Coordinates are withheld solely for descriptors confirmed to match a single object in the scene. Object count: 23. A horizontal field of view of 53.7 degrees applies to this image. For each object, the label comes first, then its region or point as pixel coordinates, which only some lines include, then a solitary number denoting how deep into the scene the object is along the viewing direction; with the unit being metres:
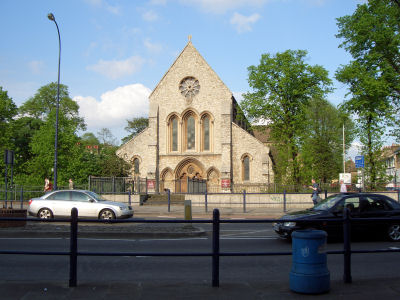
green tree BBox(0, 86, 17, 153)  42.25
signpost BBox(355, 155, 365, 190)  24.23
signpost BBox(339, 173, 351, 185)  27.89
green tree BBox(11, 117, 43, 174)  49.67
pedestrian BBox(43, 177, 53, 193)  25.59
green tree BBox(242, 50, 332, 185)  36.47
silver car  17.23
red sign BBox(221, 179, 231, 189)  37.53
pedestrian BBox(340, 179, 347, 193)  23.19
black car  11.27
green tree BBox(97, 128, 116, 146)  71.50
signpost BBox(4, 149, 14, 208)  18.59
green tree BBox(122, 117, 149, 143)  72.16
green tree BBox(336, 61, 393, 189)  29.28
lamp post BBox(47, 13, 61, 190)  23.36
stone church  39.12
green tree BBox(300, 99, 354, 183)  37.25
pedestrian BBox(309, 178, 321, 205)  21.97
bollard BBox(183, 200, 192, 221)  13.88
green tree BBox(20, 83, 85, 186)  37.28
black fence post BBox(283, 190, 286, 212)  23.39
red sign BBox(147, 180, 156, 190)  36.56
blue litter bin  5.46
